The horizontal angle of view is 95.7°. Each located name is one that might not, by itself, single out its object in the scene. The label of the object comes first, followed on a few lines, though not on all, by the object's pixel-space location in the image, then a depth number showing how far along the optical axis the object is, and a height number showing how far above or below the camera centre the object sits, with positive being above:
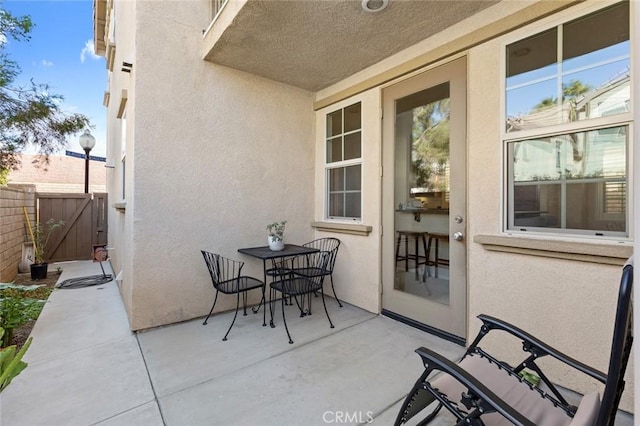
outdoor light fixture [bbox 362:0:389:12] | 2.41 +1.77
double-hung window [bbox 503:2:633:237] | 1.94 +0.63
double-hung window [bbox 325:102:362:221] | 3.85 +0.69
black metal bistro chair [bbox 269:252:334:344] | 3.20 -0.81
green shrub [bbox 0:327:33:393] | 1.50 -0.83
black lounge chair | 0.92 -0.80
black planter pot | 5.17 -1.08
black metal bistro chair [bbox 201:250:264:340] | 3.15 -0.79
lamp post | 6.44 +1.56
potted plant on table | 3.65 -0.30
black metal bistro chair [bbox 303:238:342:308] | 3.66 -0.51
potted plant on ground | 5.20 -0.63
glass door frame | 2.73 -0.01
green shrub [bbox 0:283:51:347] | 2.61 -0.95
